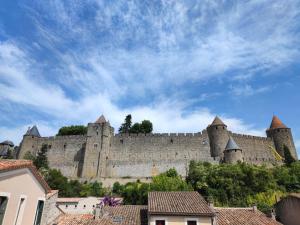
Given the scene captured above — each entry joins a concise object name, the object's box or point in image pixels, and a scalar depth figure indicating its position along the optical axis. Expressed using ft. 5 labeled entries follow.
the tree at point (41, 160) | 117.46
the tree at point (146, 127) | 164.40
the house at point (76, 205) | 75.73
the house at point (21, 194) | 26.90
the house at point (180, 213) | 42.97
